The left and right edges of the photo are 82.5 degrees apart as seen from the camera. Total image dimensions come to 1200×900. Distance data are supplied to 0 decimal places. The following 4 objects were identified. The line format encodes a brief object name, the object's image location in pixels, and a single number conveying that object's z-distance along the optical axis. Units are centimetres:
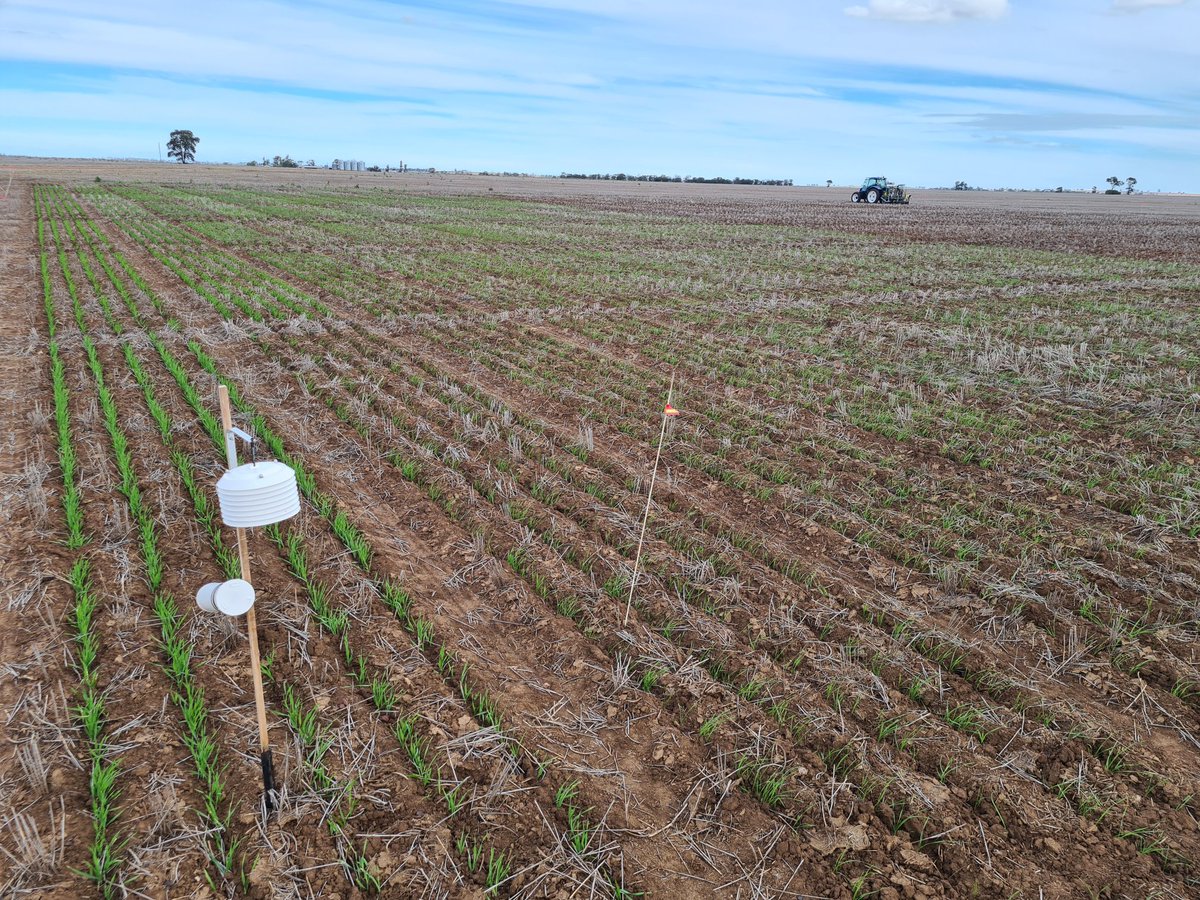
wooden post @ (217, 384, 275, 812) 287
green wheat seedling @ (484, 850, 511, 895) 303
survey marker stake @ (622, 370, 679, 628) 480
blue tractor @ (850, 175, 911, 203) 6512
